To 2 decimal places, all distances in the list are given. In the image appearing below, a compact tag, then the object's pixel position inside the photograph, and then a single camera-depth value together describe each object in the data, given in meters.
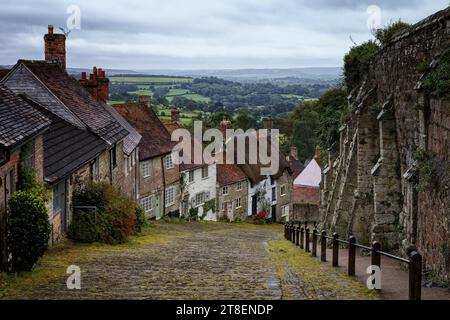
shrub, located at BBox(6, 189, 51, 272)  11.94
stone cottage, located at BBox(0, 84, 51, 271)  11.87
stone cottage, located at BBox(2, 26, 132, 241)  17.73
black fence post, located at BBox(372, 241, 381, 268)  10.31
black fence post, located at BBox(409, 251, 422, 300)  8.50
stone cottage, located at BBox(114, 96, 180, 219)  37.25
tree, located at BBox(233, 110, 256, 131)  97.62
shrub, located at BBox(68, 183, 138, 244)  18.59
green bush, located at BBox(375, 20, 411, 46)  24.06
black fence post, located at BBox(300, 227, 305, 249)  21.25
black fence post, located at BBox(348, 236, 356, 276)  11.79
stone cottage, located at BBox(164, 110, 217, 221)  42.66
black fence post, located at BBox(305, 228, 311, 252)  19.11
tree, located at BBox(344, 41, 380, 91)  25.06
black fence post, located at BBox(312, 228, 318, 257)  17.53
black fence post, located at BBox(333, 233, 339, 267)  13.57
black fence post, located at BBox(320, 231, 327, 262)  15.40
